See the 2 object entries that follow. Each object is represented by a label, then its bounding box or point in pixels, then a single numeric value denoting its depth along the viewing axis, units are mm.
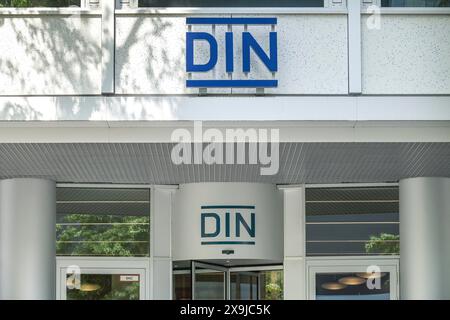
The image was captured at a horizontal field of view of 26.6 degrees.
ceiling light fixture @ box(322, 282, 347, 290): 15477
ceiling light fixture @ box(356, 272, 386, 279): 15336
